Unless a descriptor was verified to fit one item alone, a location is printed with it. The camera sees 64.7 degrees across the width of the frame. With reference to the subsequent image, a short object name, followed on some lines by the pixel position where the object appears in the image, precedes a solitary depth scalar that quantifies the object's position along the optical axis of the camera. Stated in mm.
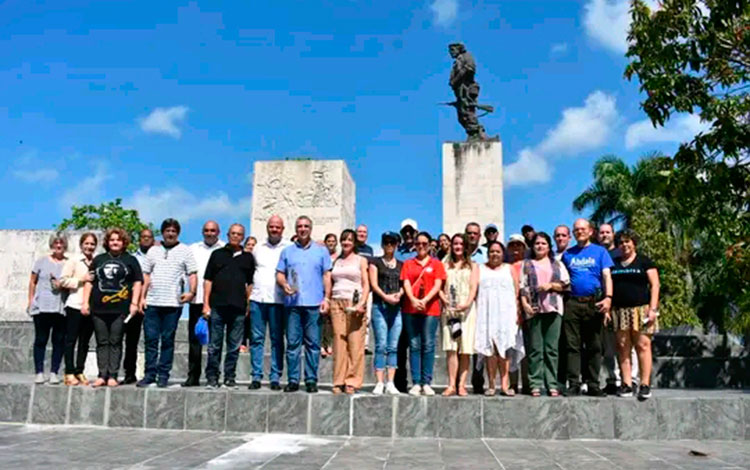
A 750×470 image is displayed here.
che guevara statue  14977
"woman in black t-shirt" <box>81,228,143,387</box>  5969
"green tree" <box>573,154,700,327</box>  18297
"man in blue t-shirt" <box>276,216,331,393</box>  5672
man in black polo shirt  5836
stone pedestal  14391
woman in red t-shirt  5688
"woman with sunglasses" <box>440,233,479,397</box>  5641
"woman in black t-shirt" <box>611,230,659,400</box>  5520
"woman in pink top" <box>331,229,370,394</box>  5684
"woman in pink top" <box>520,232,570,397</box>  5551
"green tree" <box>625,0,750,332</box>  6898
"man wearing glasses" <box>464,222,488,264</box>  6495
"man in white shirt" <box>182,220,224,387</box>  6098
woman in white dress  5566
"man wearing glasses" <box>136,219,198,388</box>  5945
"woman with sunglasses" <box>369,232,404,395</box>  5762
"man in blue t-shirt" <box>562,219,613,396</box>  5578
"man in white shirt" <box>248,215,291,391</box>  5848
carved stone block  13102
